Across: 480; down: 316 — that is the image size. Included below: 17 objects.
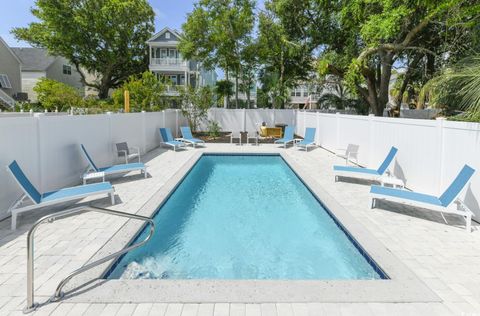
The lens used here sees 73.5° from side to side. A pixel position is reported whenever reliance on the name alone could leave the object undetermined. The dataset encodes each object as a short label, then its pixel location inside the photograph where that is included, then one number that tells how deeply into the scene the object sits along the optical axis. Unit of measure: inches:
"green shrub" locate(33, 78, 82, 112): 1079.0
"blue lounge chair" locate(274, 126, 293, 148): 636.1
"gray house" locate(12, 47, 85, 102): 1558.8
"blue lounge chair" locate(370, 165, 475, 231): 209.0
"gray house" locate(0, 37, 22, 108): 1334.9
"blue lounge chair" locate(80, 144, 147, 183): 303.1
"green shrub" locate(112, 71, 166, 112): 810.2
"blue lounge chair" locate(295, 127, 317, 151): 605.3
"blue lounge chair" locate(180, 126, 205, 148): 633.6
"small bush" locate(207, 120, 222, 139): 789.9
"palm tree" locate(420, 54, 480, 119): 246.5
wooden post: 612.9
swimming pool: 177.3
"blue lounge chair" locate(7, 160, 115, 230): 206.8
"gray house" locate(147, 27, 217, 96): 1499.8
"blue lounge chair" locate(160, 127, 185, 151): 595.2
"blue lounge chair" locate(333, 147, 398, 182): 316.8
